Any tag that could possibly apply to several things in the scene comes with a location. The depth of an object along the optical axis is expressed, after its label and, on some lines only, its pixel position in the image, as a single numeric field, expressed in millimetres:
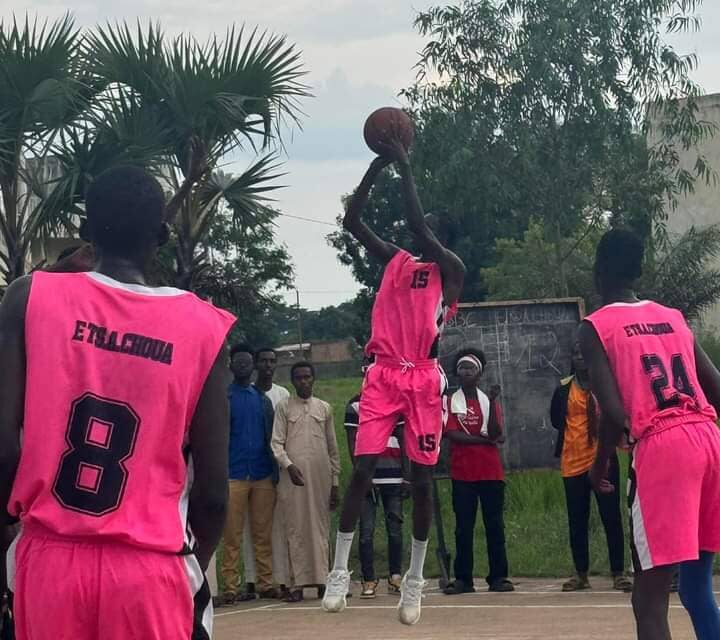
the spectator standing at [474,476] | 13344
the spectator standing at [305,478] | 13398
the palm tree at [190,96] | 14625
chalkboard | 17422
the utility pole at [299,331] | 57159
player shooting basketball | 8688
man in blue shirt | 13547
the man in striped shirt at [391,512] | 13234
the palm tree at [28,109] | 13688
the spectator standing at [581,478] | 13031
